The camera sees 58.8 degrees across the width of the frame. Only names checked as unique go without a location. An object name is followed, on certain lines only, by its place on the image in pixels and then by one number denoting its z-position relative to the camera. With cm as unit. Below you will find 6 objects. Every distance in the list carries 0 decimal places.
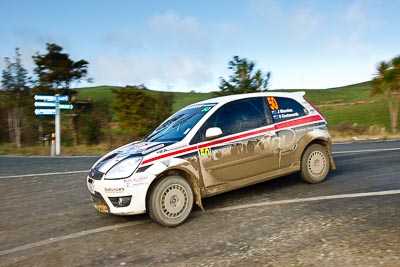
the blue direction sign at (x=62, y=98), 1854
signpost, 1783
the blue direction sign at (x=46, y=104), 1800
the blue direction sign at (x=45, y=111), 1783
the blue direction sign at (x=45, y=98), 1801
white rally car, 484
